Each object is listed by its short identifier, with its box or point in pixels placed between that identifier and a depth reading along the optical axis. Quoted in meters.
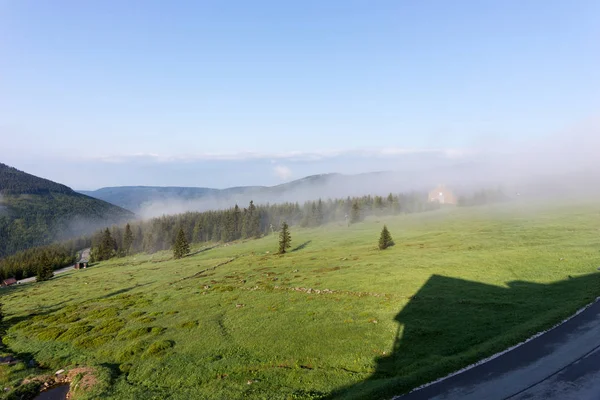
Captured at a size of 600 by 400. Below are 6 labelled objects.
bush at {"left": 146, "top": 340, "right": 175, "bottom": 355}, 38.31
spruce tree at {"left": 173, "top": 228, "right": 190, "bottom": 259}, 145.38
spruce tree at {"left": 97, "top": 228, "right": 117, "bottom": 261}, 189.88
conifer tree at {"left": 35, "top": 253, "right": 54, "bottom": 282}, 134.38
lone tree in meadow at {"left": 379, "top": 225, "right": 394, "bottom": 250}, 100.19
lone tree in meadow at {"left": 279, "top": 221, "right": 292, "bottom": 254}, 122.29
